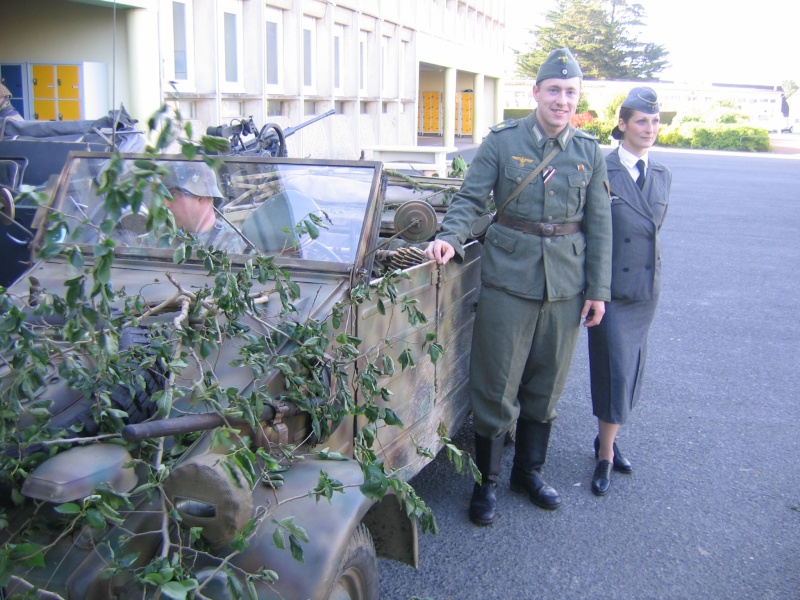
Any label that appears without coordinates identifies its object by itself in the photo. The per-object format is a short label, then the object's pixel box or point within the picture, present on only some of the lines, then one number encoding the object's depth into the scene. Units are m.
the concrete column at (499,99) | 37.53
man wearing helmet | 3.48
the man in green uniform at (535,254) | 3.97
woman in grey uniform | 4.33
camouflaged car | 2.21
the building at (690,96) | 50.25
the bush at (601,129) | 40.19
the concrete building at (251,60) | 10.38
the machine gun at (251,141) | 6.34
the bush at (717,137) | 41.67
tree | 63.78
